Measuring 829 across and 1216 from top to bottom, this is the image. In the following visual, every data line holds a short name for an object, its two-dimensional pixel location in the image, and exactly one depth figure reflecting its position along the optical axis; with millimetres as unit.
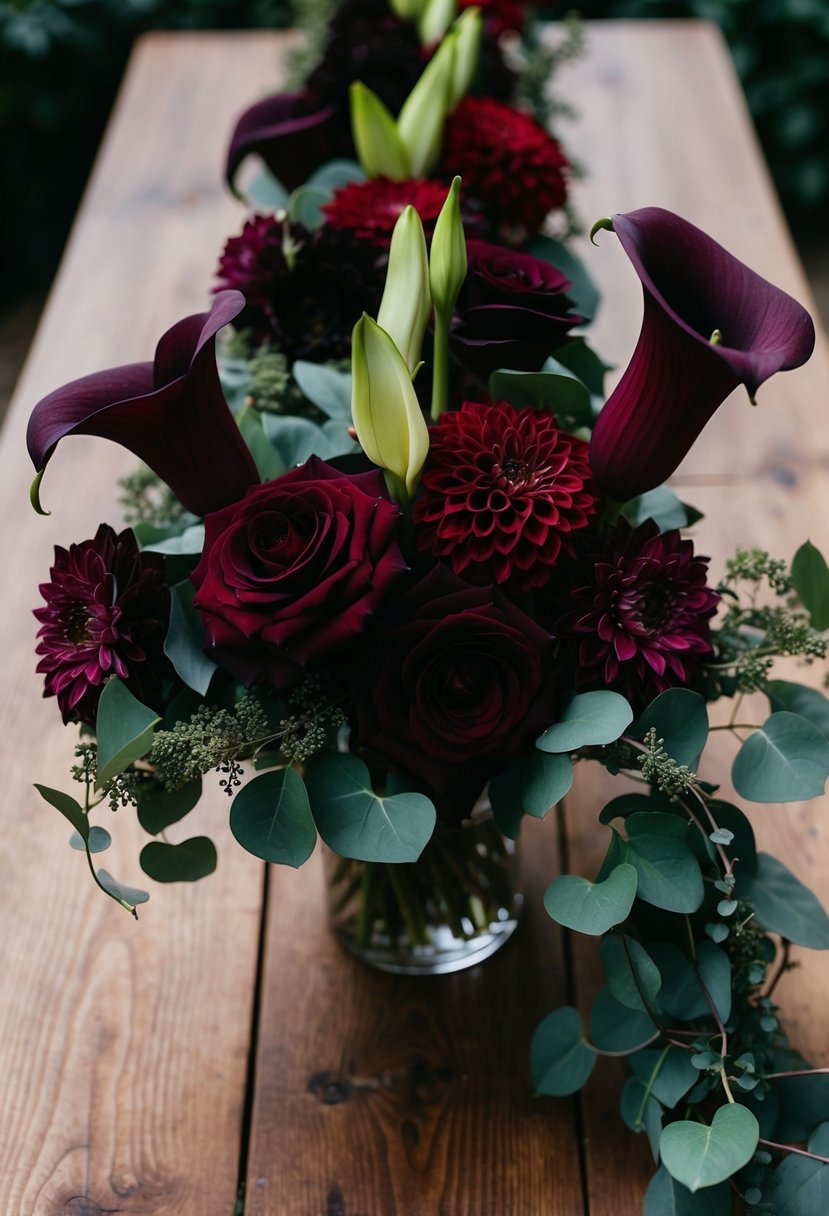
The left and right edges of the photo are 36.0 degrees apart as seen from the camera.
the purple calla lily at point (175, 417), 562
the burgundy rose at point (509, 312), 629
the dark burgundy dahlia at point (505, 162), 862
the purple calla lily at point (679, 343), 539
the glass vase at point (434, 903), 728
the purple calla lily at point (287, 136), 931
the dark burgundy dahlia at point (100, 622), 578
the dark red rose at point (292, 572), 531
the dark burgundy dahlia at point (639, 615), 577
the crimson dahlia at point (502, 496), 560
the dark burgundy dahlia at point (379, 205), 746
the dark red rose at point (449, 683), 557
